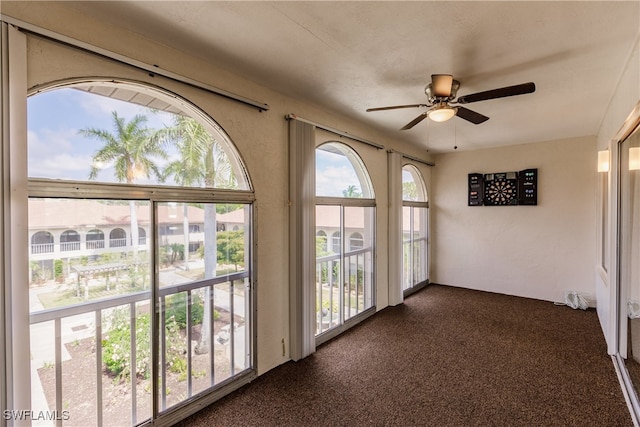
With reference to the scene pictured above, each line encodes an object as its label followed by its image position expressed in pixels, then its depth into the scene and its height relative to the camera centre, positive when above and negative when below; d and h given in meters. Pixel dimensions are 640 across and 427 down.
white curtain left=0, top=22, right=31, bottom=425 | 1.32 -0.06
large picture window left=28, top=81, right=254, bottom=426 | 1.57 -0.28
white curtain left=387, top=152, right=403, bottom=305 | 4.25 -0.30
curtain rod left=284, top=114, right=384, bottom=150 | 2.74 +0.91
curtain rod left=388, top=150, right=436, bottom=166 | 4.50 +0.90
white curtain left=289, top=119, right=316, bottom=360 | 2.75 -0.29
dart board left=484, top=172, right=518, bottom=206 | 4.77 +0.38
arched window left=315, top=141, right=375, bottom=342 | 3.36 -0.31
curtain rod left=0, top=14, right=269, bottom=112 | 1.39 +0.91
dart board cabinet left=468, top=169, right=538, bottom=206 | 4.61 +0.38
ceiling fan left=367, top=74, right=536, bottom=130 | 1.96 +0.84
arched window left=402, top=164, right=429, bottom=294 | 5.01 -0.33
